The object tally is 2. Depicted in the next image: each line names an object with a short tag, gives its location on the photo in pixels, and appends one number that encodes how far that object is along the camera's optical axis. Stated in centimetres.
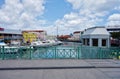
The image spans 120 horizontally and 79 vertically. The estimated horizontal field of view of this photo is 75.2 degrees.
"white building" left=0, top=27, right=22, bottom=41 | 3600
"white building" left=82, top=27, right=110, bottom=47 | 1834
